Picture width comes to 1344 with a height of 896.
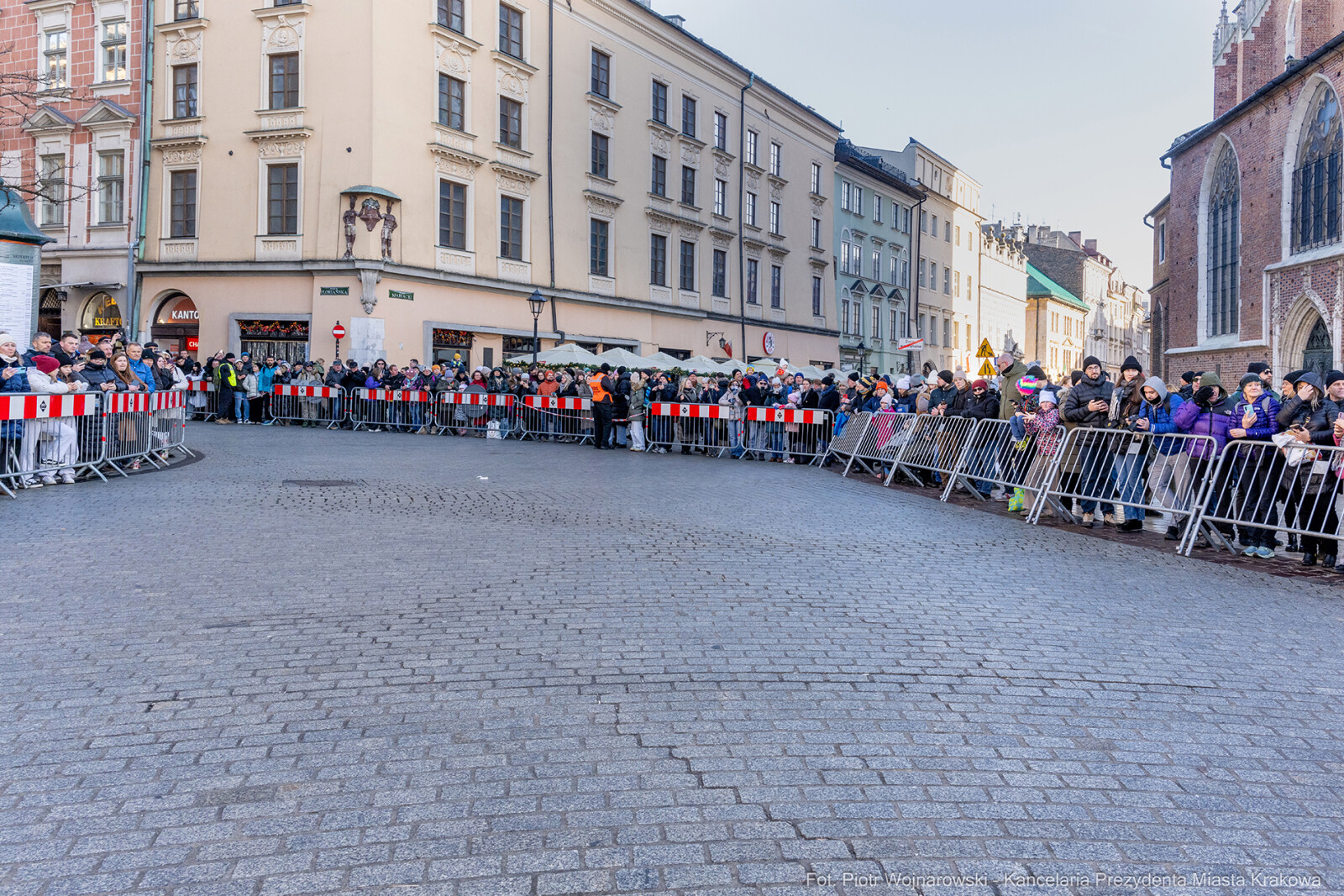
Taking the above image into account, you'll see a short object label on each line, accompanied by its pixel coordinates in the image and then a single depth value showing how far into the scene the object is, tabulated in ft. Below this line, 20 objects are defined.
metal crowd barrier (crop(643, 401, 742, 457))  73.31
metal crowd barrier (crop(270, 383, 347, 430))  91.25
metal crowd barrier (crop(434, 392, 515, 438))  85.15
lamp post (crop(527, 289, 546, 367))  96.78
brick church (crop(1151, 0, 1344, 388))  97.96
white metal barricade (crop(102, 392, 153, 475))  46.62
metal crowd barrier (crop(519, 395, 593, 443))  82.33
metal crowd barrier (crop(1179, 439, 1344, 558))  30.68
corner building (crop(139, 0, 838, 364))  98.63
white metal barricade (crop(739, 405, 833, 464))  68.74
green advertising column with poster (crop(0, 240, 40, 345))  59.77
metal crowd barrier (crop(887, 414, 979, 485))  48.70
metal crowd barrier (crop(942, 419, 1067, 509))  41.47
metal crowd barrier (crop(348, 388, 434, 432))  88.12
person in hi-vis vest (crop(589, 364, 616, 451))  76.99
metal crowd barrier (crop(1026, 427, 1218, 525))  34.83
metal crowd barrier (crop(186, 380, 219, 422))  94.27
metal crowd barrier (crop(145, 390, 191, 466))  51.62
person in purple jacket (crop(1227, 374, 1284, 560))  32.42
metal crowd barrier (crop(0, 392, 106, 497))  40.34
